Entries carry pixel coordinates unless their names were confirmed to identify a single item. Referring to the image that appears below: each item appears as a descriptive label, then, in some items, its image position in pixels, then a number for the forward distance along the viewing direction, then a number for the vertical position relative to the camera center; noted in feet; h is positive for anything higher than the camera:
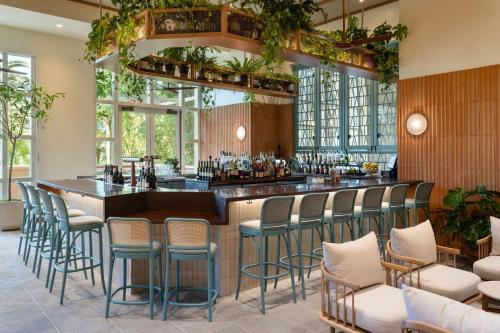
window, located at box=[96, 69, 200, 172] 31.99 +3.27
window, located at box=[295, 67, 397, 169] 26.35 +3.14
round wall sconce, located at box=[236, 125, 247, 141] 32.94 +2.40
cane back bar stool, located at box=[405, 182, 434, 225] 19.67 -1.89
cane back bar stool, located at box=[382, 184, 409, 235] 18.38 -1.90
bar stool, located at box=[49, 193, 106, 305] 13.71 -2.12
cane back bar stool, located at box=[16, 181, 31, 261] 18.61 -2.35
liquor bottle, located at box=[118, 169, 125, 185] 18.69 -0.72
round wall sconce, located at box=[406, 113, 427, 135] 21.65 +1.93
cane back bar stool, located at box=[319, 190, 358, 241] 15.71 -1.84
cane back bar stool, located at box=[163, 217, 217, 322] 11.73 -2.23
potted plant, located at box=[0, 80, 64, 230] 25.93 +3.41
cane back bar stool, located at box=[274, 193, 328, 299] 14.12 -1.88
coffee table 10.53 -3.41
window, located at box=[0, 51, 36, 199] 27.50 +1.31
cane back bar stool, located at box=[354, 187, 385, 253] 16.93 -1.86
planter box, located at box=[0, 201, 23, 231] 25.73 -3.09
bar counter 13.75 -1.68
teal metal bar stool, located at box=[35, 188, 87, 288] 14.78 -1.94
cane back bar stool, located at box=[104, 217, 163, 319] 11.89 -2.25
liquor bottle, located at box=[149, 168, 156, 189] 16.12 -0.72
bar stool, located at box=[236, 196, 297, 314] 13.01 -2.08
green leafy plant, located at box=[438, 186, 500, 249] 17.78 -2.43
